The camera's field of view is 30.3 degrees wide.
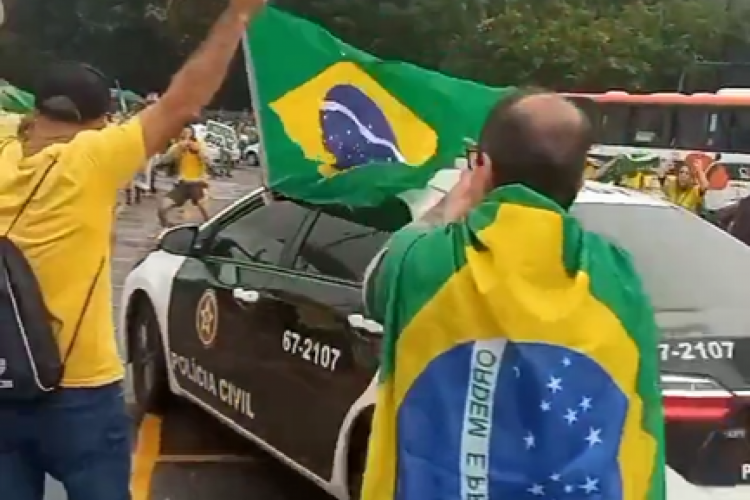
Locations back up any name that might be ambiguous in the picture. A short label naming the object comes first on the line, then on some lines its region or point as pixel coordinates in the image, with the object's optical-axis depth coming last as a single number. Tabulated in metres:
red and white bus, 25.44
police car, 4.57
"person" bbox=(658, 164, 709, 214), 16.77
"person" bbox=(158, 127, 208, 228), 18.12
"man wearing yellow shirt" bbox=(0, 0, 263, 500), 3.44
